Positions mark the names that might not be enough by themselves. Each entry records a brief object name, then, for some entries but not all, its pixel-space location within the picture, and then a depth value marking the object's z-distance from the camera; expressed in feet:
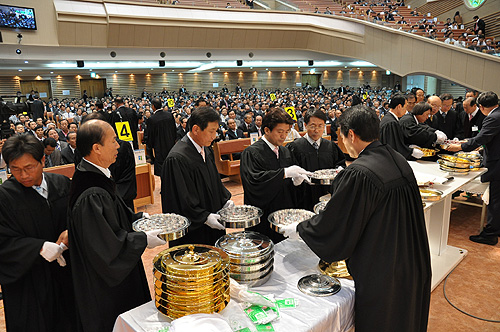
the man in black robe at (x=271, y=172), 11.86
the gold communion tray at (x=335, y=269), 8.13
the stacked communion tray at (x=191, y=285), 6.40
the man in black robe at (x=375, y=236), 7.22
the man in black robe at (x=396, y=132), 18.99
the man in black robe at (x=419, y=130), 19.30
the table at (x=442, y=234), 14.66
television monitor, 56.59
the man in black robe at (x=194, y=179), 10.51
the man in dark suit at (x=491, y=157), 16.57
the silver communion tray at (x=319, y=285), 7.36
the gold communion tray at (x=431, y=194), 12.26
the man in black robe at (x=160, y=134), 28.30
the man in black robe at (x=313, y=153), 13.69
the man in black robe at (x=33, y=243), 8.01
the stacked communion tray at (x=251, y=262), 7.54
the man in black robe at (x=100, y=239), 7.07
